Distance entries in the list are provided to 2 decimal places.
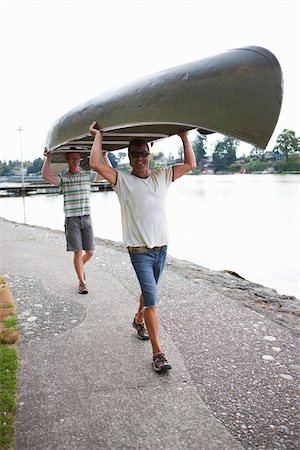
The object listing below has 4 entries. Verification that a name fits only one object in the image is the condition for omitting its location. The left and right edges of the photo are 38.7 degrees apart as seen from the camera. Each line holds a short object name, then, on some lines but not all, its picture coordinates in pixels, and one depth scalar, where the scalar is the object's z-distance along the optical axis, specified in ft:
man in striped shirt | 17.89
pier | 212.33
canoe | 8.18
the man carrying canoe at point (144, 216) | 11.28
